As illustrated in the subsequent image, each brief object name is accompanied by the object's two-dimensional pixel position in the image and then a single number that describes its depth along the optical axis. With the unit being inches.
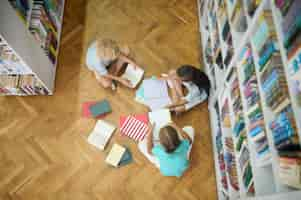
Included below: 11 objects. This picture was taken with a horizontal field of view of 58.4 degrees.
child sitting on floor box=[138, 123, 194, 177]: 84.6
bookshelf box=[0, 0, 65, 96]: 74.8
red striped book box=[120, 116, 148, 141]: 99.5
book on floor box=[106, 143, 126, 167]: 95.3
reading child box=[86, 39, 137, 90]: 94.9
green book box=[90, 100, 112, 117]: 101.6
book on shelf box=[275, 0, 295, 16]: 46.4
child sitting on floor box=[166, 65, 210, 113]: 95.9
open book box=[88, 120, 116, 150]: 98.1
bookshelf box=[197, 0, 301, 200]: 46.3
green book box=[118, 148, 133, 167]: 96.1
